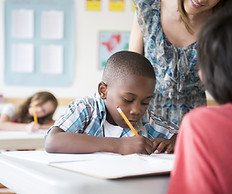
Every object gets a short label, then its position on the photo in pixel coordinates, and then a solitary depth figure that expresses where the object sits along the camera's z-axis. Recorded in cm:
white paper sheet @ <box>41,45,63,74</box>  354
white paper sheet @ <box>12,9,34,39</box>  352
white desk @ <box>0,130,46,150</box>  173
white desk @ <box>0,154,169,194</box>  57
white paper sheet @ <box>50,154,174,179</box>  62
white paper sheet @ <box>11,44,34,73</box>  352
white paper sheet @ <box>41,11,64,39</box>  353
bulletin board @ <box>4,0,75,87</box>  350
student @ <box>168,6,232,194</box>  48
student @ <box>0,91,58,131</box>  290
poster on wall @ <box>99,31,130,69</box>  358
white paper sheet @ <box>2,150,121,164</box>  82
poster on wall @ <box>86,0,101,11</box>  352
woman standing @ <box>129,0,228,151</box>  151
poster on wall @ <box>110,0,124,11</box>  355
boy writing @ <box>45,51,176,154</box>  122
